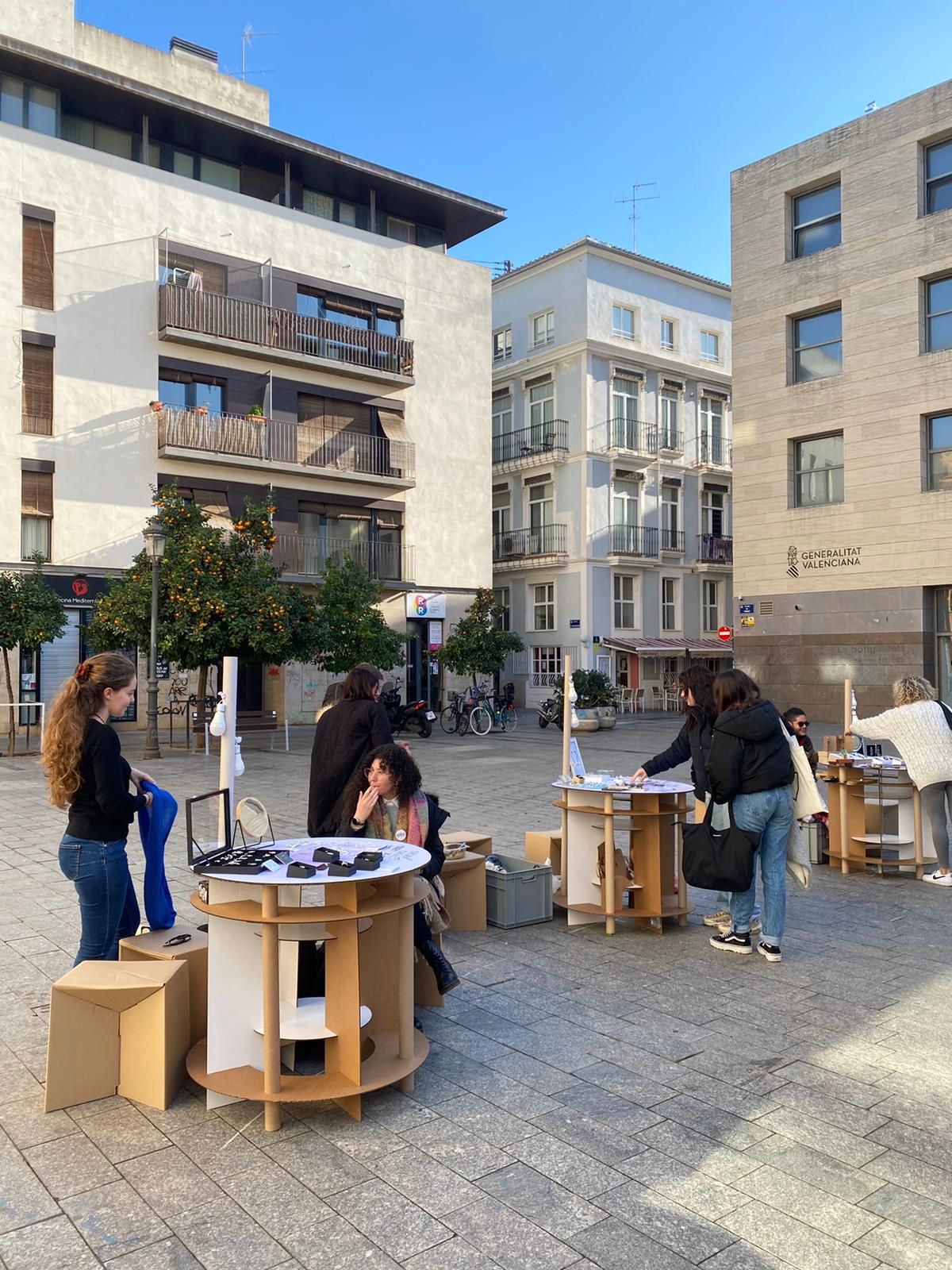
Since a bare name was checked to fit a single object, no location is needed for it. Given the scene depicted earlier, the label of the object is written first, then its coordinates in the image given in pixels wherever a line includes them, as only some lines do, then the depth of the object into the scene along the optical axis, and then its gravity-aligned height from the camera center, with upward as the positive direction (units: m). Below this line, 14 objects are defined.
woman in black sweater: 4.39 -0.60
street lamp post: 17.34 +0.19
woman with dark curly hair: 5.00 -0.84
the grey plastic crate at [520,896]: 6.66 -1.68
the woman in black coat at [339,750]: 5.62 -0.55
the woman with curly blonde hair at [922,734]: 7.88 -0.67
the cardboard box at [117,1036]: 4.05 -1.61
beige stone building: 22.53 +6.03
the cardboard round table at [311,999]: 3.85 -1.42
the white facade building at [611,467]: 36.38 +7.26
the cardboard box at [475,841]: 7.17 -1.39
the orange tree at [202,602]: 18.41 +1.02
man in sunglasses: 8.47 -0.64
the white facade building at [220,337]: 24.25 +8.86
